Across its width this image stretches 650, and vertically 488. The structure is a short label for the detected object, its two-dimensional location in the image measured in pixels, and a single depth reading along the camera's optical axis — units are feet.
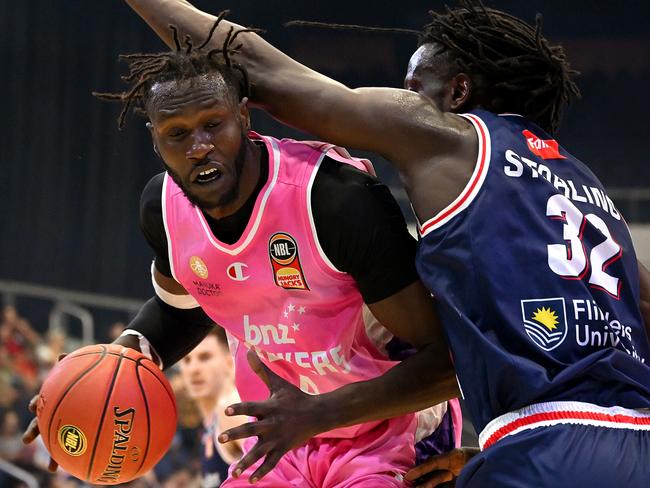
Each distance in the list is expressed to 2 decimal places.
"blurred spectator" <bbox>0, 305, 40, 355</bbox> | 28.71
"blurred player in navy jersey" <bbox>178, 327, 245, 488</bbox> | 18.70
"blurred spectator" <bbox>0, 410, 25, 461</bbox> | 25.43
